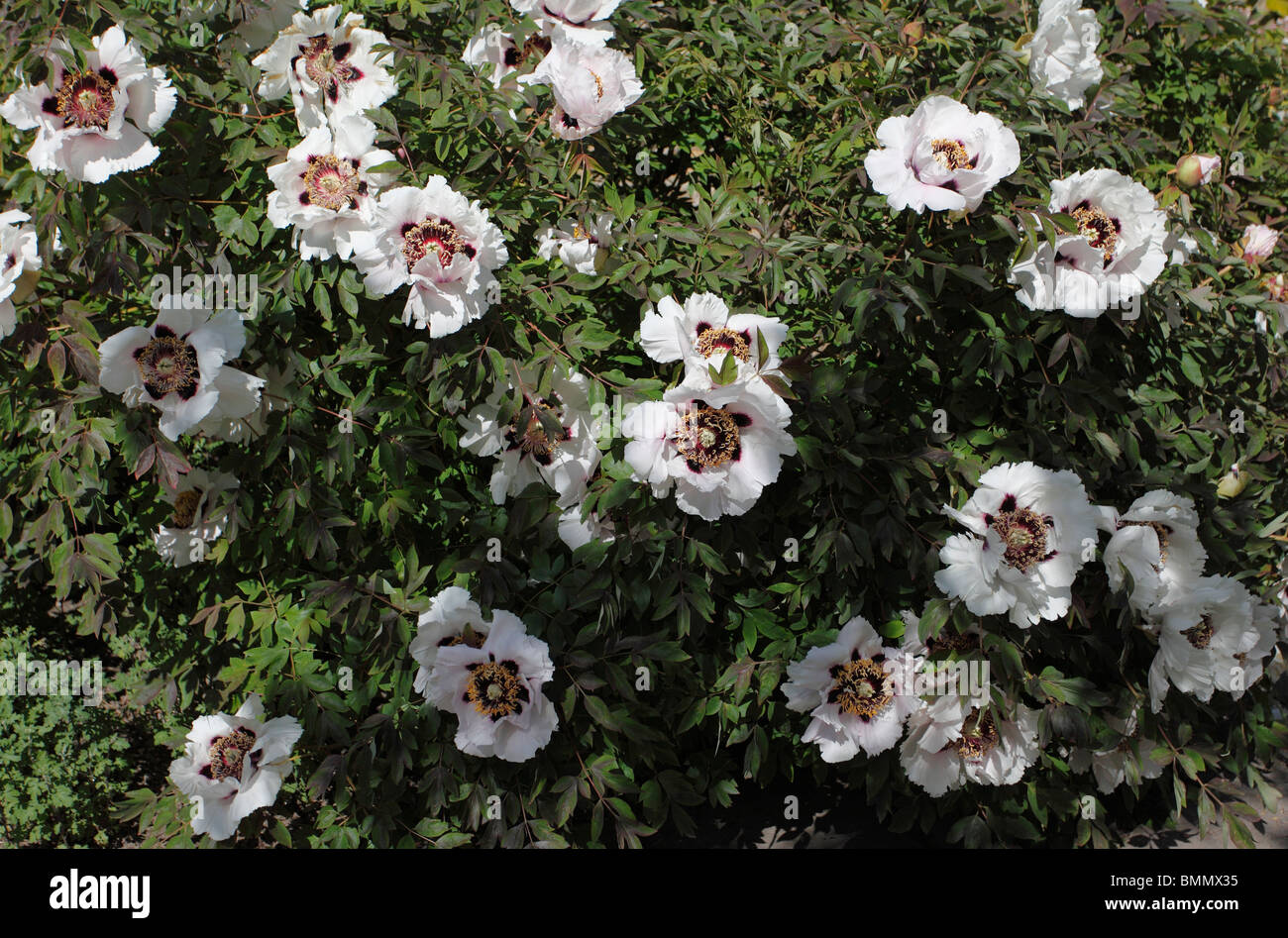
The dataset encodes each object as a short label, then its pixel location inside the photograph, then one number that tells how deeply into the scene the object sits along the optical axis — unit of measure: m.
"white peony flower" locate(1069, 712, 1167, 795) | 2.55
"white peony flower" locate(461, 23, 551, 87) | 2.68
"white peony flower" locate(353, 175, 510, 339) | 2.27
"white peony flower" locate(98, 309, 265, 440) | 2.28
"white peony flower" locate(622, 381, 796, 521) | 2.19
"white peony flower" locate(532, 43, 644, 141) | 2.37
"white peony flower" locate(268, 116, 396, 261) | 2.36
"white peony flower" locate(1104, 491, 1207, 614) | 2.36
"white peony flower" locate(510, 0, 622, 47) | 2.60
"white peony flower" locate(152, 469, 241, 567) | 2.60
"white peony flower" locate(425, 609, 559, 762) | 2.34
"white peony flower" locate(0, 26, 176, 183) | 2.34
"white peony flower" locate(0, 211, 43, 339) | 2.39
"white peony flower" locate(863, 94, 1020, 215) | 2.25
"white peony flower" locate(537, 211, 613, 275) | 2.53
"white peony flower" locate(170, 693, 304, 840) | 2.48
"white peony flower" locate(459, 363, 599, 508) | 2.42
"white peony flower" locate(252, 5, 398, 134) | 2.50
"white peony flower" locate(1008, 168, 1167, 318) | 2.35
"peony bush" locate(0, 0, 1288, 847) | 2.33
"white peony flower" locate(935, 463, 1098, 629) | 2.30
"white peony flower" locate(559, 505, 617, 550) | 2.46
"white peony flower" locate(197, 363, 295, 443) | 2.34
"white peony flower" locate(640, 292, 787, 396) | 2.27
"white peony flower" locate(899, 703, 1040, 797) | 2.50
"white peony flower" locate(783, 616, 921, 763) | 2.46
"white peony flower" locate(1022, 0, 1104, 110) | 2.61
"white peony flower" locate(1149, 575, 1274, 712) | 2.44
